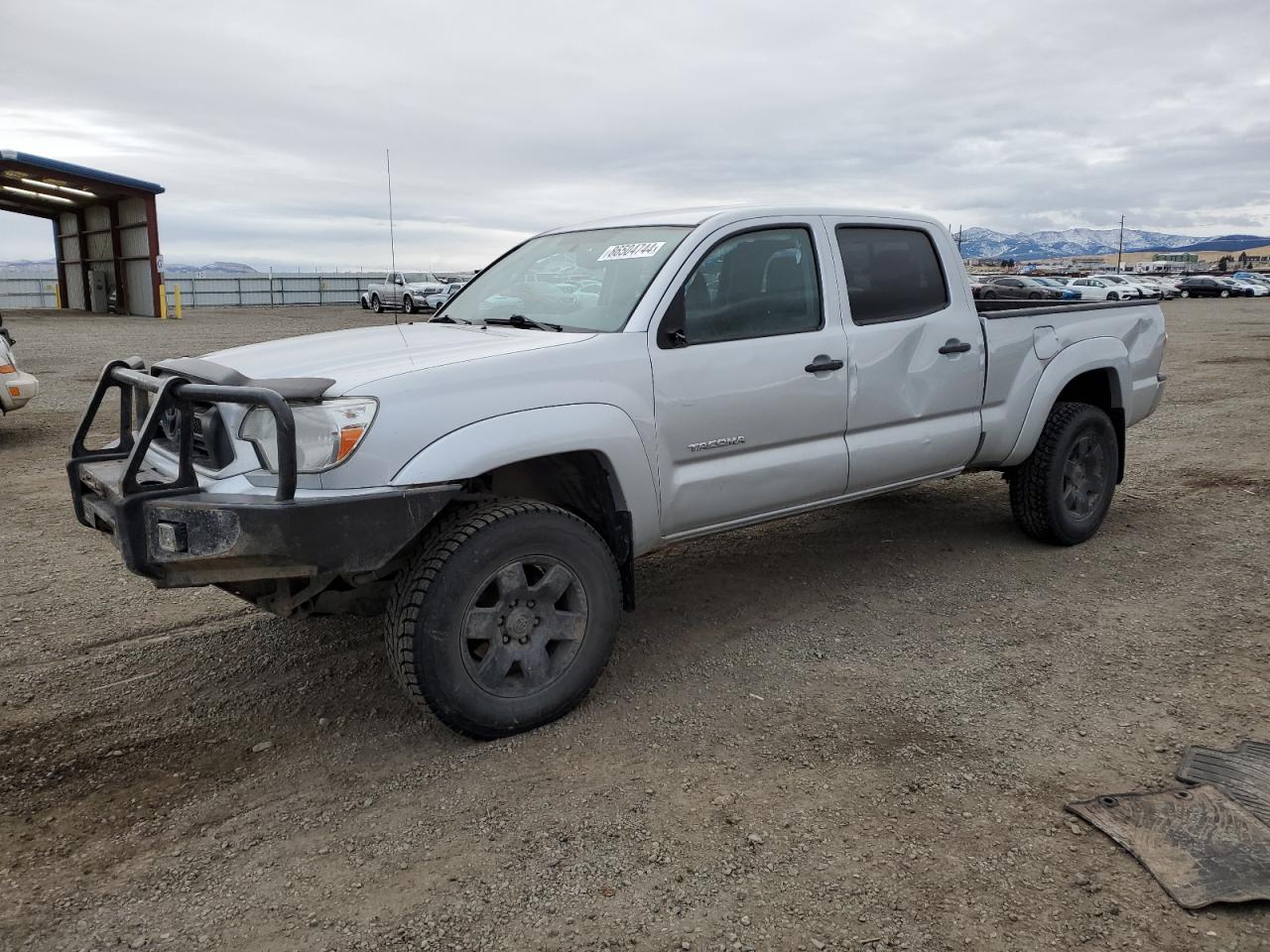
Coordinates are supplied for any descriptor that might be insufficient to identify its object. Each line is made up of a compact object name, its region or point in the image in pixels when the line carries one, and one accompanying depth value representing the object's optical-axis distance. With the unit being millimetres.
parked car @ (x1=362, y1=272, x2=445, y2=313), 35906
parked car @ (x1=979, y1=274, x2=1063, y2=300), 35375
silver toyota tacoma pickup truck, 3135
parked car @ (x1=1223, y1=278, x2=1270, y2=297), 48781
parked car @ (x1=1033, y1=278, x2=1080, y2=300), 38844
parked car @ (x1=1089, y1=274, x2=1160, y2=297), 41250
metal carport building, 31844
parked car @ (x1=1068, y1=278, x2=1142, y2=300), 40344
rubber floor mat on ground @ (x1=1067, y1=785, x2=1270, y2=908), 2650
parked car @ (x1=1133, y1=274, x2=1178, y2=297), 48688
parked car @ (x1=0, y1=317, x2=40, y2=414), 8672
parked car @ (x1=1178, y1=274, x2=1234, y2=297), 48938
